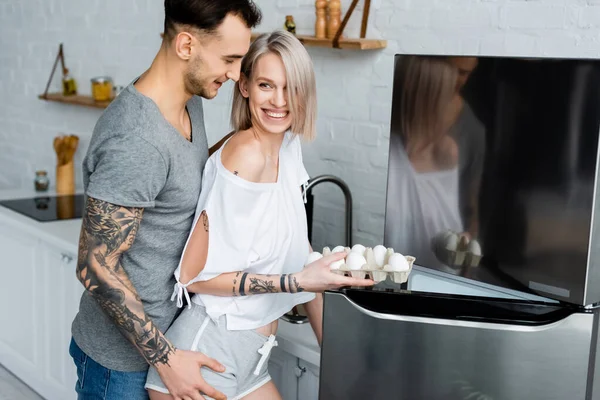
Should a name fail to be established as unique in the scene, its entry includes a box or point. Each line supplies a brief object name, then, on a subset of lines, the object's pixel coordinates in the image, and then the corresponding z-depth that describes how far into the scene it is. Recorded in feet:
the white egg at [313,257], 4.53
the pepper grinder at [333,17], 7.24
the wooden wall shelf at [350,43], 6.95
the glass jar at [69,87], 11.61
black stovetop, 9.75
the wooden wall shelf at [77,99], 10.77
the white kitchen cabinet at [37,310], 8.91
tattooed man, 4.33
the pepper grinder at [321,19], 7.32
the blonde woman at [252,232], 4.60
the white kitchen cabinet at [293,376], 6.04
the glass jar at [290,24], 7.56
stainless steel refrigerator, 3.91
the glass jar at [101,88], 10.75
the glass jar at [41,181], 11.38
